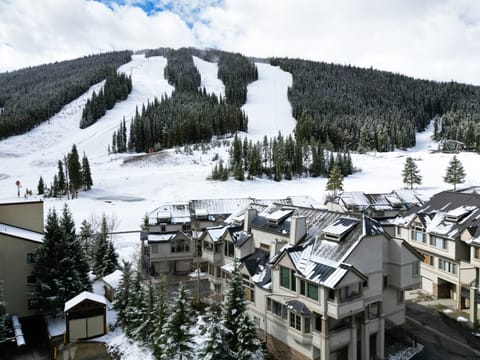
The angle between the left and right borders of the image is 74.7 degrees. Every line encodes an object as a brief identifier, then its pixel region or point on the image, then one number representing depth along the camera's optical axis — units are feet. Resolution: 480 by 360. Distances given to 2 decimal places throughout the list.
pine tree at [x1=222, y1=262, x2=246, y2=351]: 72.43
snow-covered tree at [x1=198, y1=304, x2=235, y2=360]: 68.28
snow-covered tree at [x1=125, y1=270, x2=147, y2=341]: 85.20
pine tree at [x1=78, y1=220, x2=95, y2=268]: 142.41
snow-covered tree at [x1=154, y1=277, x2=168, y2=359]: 73.92
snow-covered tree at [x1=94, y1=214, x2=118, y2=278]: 134.82
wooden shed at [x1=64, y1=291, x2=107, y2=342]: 93.50
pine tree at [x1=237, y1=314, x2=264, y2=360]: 69.92
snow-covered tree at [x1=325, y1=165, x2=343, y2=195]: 281.74
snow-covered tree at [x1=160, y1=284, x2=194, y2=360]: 70.54
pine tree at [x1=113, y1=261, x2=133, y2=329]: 97.19
